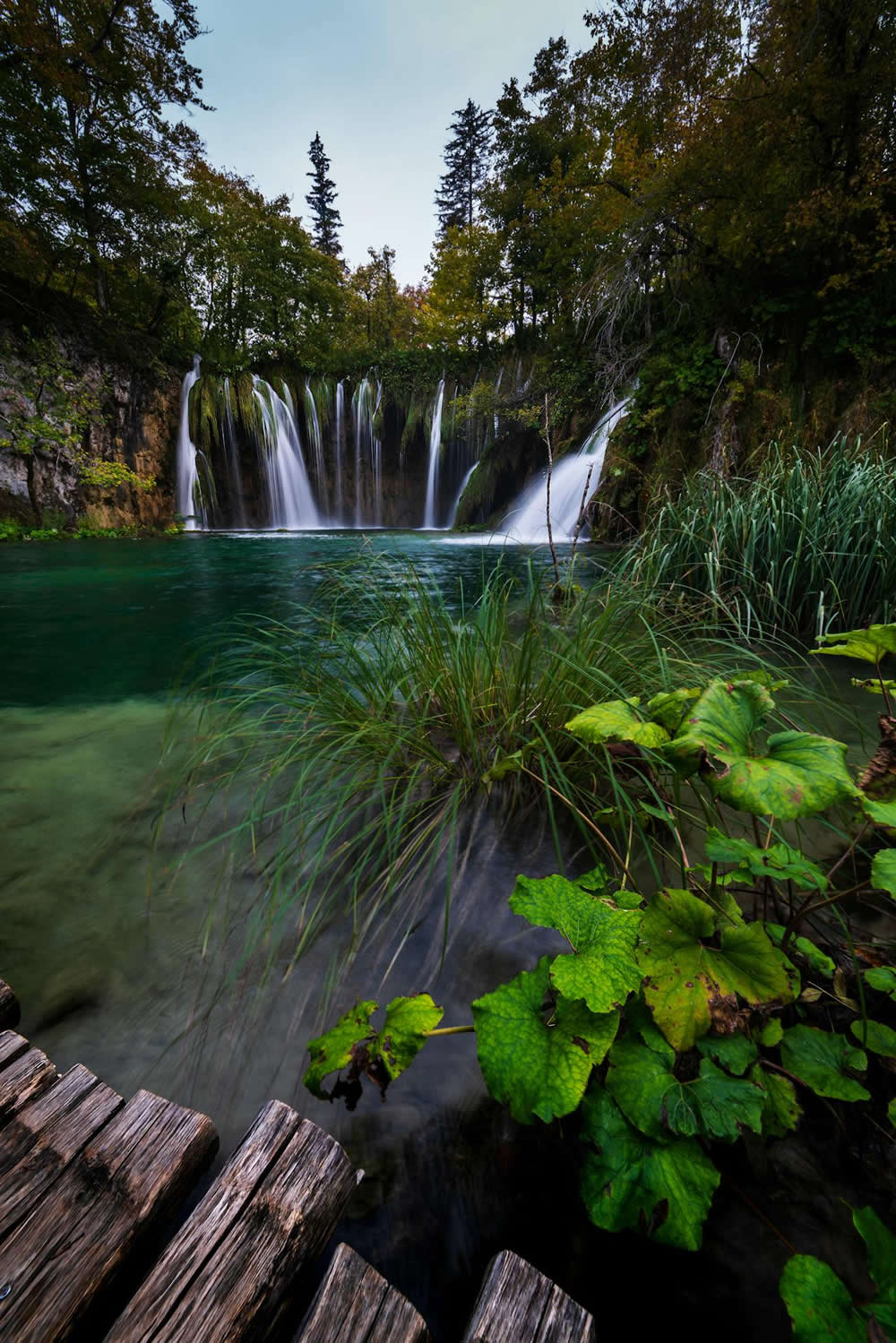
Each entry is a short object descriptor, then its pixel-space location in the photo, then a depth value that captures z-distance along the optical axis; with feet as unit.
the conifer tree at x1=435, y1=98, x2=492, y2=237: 85.56
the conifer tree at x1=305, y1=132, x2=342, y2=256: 107.55
